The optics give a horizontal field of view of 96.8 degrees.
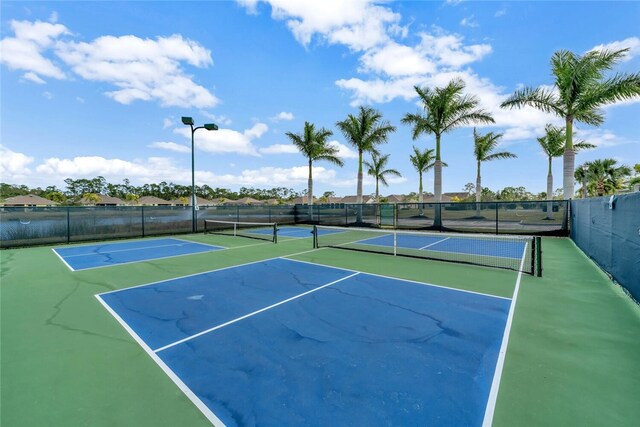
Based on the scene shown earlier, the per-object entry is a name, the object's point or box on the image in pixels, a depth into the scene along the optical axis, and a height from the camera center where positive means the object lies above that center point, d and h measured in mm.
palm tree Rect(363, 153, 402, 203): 35094 +4366
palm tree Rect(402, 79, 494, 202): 19328 +6365
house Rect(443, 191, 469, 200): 93438 +3602
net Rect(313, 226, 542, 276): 9148 -1881
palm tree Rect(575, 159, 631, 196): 38456 +4443
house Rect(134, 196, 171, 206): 74469 +982
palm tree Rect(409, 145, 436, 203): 33638 +5414
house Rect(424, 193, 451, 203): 69625 +1955
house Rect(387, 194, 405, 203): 83700 +2308
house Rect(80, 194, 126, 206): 66912 +869
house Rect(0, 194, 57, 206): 52278 +691
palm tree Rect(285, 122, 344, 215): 26062 +5424
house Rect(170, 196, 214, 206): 85912 +1148
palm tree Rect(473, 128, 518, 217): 28806 +5660
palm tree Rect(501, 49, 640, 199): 13109 +5657
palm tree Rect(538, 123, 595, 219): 24406 +5369
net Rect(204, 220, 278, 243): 17064 -1815
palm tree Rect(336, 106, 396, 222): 24069 +6430
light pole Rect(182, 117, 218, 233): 16859 +2903
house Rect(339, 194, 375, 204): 74312 +1776
